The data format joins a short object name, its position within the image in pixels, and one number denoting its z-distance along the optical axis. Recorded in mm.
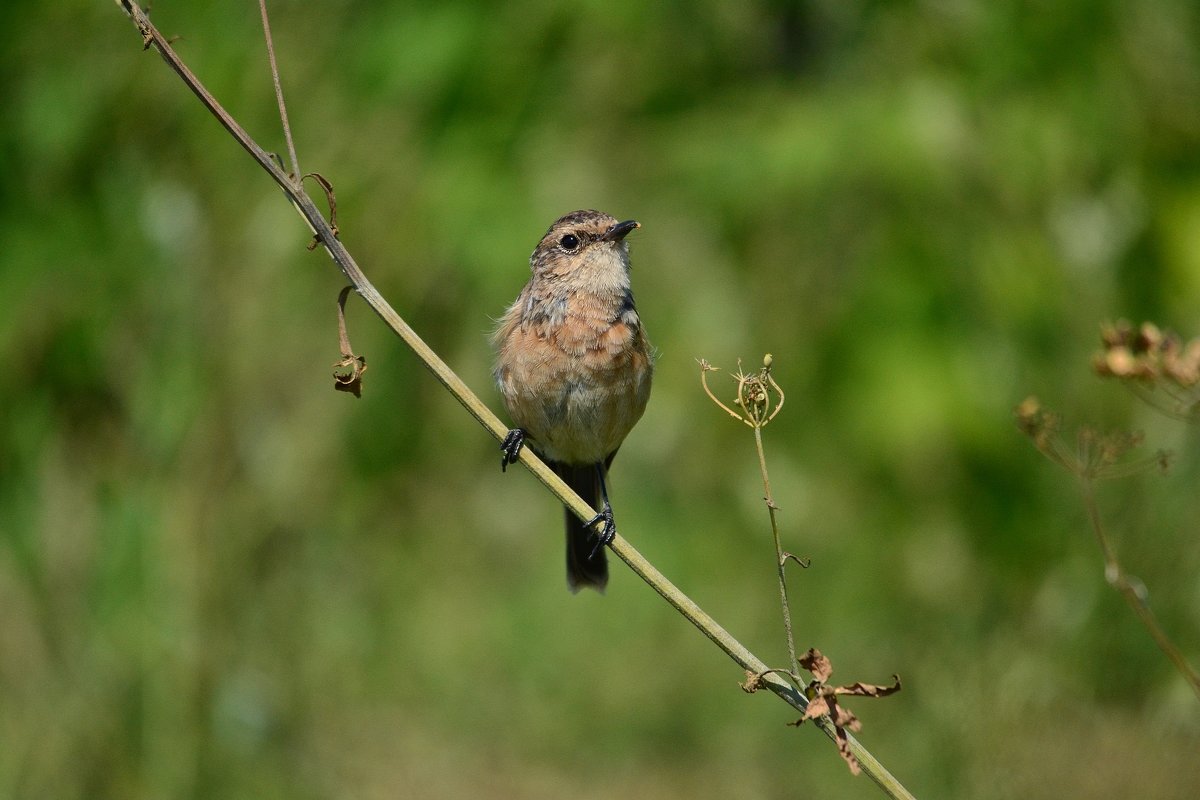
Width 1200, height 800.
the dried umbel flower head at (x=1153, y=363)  4343
